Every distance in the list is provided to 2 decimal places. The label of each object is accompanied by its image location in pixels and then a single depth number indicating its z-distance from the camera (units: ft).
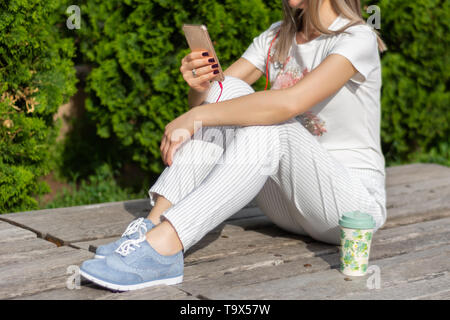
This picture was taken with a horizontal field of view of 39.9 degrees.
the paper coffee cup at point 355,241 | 6.33
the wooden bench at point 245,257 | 6.09
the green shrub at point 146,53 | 11.62
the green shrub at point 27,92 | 9.45
